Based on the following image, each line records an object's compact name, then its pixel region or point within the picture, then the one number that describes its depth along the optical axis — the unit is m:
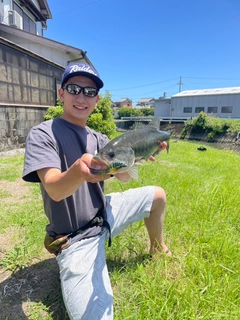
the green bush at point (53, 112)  10.26
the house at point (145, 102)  79.79
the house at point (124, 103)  78.69
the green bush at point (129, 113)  54.73
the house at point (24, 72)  8.11
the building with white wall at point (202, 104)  33.03
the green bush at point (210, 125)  22.09
